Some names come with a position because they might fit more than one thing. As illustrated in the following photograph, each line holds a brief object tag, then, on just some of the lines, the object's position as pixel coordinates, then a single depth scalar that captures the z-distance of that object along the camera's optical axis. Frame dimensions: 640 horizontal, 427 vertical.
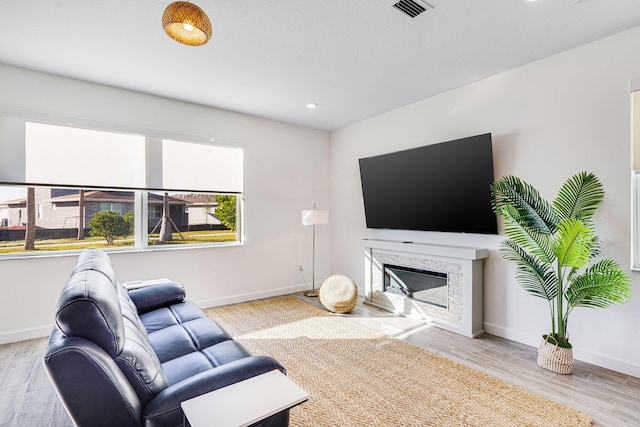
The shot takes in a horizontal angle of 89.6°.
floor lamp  4.68
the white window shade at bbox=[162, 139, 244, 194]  4.01
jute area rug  2.02
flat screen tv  3.31
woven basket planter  2.52
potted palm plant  2.37
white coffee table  1.11
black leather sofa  1.07
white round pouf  3.94
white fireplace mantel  3.31
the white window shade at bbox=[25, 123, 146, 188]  3.25
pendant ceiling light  1.63
